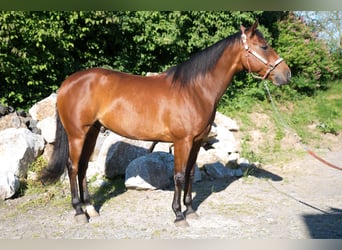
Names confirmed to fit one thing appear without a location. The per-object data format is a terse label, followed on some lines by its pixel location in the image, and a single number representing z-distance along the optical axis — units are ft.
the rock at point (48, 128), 18.65
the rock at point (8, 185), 14.90
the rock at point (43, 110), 20.52
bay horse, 11.73
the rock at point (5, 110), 19.86
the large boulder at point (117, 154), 17.97
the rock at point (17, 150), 16.44
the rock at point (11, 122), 18.87
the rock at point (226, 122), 26.68
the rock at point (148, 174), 16.33
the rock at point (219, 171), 19.07
